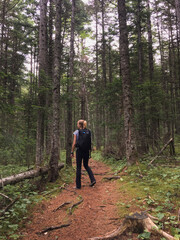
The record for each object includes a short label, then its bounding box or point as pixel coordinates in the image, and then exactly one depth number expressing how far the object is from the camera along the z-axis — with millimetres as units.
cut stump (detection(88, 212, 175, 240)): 2691
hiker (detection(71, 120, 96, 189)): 5641
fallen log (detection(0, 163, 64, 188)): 4844
